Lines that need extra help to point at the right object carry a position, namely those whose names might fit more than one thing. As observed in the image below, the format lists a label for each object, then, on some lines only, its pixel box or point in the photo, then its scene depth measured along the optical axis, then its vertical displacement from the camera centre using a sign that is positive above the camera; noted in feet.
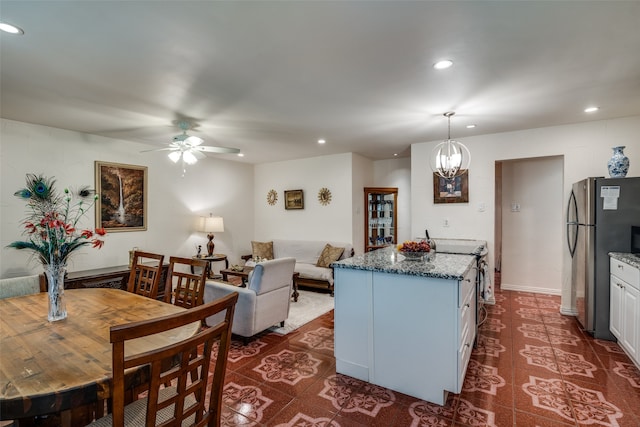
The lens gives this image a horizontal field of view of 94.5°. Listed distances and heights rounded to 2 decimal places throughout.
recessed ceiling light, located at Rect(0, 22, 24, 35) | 5.60 +3.55
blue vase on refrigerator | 10.23 +1.64
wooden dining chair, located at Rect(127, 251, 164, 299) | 7.90 -1.80
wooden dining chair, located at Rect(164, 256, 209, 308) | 6.81 -1.80
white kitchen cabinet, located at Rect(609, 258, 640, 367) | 8.07 -2.83
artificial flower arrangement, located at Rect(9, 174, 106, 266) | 5.45 -0.55
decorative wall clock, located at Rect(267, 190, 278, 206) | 21.21 +1.07
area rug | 11.51 -4.49
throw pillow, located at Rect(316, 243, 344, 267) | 17.01 -2.52
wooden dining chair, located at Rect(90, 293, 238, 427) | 2.96 -1.86
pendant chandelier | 10.63 +1.76
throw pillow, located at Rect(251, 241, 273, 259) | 19.50 -2.51
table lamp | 16.99 -0.81
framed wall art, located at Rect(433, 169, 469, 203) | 14.56 +1.13
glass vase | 5.53 -1.48
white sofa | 16.06 -2.87
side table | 15.97 -2.54
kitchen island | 6.70 -2.75
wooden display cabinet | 19.47 -0.37
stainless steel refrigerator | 9.75 -0.74
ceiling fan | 11.10 +2.48
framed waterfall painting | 13.64 +0.75
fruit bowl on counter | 8.15 -1.08
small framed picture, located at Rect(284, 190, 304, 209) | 19.85 +0.86
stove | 9.37 -1.86
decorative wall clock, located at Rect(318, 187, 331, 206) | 18.86 +1.01
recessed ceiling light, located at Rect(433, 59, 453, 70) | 7.12 +3.62
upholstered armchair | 9.86 -2.91
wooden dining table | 3.33 -2.02
